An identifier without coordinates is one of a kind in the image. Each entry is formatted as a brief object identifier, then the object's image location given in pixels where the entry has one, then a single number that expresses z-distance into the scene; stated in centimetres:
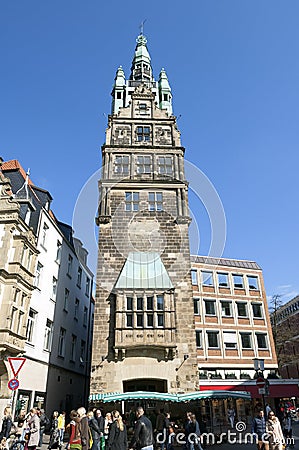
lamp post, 1551
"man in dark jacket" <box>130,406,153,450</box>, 799
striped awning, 1706
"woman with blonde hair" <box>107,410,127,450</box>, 873
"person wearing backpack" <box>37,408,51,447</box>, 1609
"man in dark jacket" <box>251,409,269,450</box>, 1090
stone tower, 2038
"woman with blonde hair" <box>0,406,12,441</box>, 1193
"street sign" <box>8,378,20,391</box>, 1105
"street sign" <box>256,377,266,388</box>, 1409
